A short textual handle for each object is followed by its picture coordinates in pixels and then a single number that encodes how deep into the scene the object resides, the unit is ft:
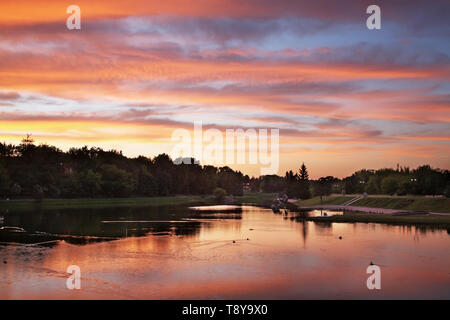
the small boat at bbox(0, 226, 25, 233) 218.38
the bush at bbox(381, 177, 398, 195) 496.39
